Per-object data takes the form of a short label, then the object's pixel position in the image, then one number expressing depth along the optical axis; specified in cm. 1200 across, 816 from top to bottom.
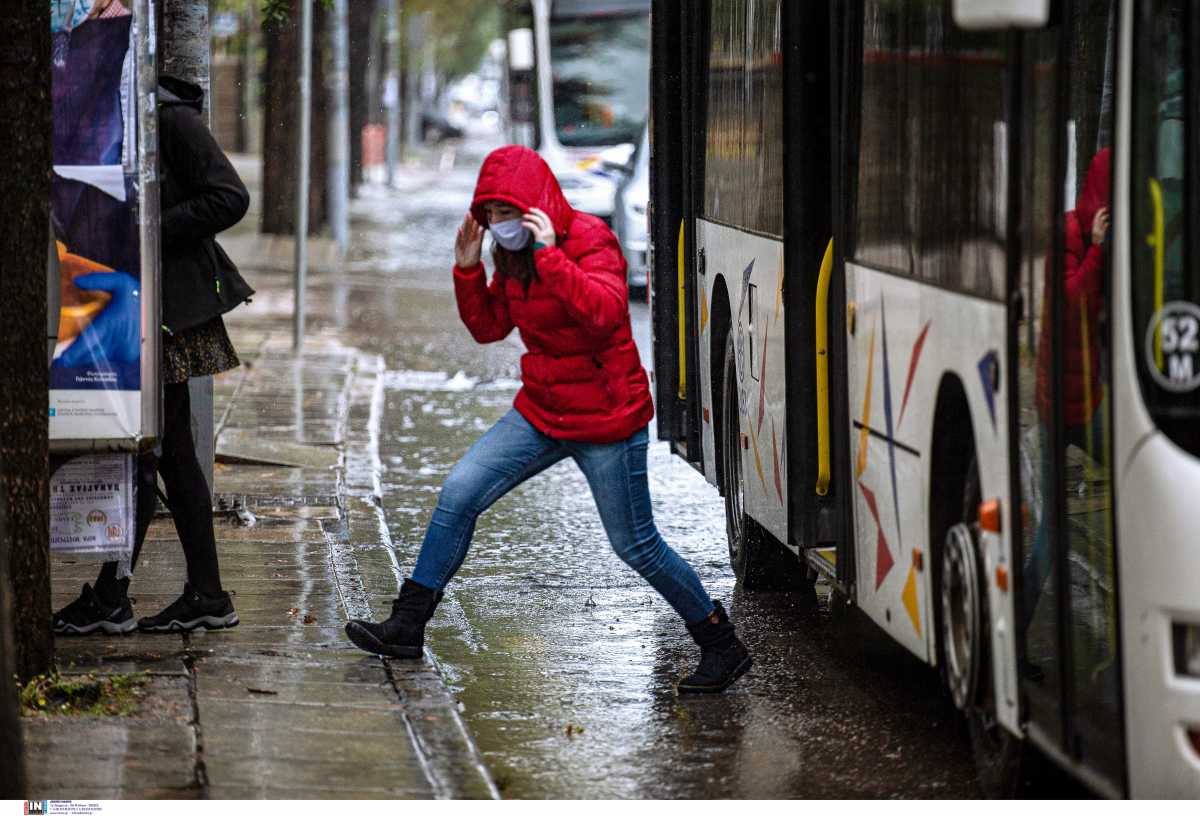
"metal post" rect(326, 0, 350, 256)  4113
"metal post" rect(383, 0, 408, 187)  7275
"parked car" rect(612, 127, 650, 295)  3656
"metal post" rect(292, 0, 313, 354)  2686
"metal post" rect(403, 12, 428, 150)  7329
